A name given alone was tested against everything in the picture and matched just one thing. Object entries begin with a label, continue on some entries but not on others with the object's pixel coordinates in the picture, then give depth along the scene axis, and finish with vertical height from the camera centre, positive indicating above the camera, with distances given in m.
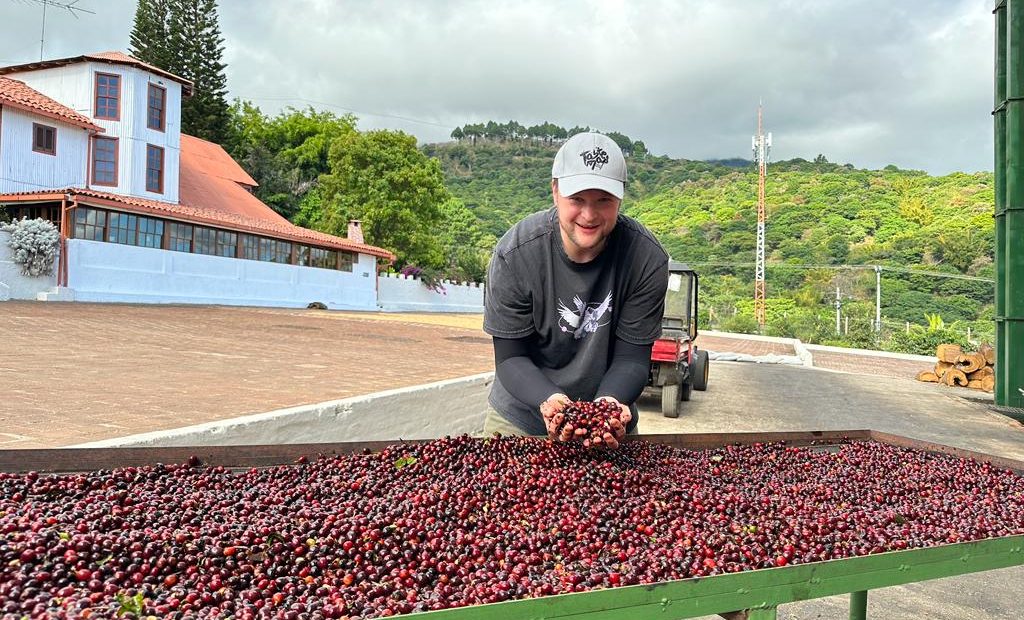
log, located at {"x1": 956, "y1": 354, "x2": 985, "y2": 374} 13.34 -0.64
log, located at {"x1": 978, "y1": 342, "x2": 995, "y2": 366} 13.16 -0.42
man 2.35 +0.05
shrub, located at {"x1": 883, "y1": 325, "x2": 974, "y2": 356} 22.62 -0.38
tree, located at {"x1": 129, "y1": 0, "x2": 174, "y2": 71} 31.97 +13.57
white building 16.66 +3.10
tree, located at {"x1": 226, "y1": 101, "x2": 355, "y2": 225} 34.31 +8.97
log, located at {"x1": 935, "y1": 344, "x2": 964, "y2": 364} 13.62 -0.47
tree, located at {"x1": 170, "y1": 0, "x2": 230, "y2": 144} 32.69 +12.44
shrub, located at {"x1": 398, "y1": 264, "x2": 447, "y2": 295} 31.59 +1.99
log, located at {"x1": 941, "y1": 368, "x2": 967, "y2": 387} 13.35 -0.96
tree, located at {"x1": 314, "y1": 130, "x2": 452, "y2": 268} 32.31 +6.41
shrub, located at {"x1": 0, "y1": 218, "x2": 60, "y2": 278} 14.48 +1.45
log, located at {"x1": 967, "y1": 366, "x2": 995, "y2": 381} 13.15 -0.85
